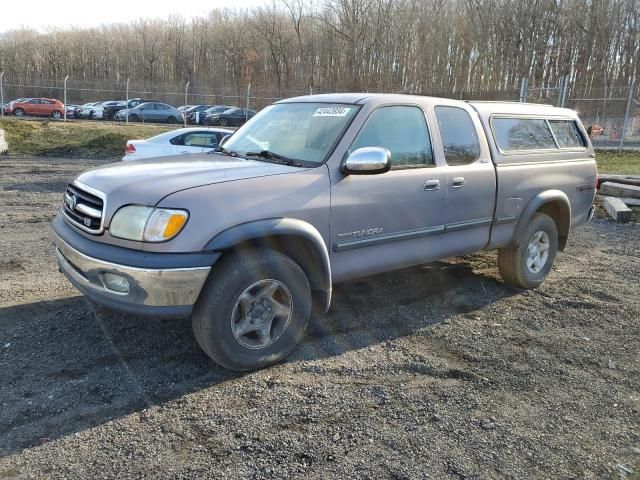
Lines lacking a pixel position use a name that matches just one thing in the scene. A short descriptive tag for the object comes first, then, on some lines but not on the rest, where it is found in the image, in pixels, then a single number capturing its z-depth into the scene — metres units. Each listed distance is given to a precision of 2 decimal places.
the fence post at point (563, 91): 19.10
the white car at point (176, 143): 10.84
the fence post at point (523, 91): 20.44
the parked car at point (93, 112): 34.44
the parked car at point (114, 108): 34.84
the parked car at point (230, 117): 32.34
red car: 33.53
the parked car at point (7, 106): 34.03
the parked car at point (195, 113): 33.34
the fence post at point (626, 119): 20.20
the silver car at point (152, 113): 33.06
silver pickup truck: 3.30
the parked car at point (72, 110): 35.31
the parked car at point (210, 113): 32.86
